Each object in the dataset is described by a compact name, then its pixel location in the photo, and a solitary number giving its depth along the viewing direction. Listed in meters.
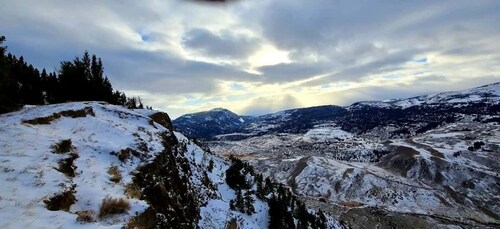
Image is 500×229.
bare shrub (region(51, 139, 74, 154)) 22.48
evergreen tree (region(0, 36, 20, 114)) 32.34
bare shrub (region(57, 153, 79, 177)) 20.09
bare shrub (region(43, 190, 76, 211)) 16.31
